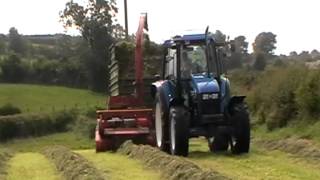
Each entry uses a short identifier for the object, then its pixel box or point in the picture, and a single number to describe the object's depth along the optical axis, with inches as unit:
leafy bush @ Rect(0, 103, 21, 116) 2138.3
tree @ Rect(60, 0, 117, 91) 2797.7
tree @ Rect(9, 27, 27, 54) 4931.1
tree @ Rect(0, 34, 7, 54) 4295.8
